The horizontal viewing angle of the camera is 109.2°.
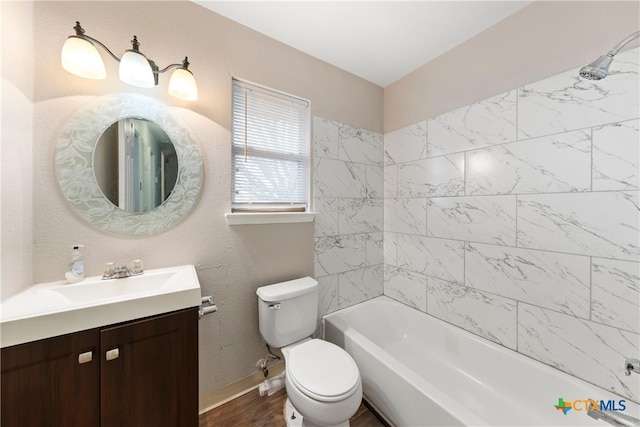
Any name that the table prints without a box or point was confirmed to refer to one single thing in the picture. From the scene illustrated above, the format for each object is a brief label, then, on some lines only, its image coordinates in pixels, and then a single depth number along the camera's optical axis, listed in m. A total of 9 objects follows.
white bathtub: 1.15
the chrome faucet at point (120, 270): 1.15
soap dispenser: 1.08
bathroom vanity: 0.74
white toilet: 1.10
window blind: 1.59
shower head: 0.92
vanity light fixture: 1.02
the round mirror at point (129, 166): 1.12
